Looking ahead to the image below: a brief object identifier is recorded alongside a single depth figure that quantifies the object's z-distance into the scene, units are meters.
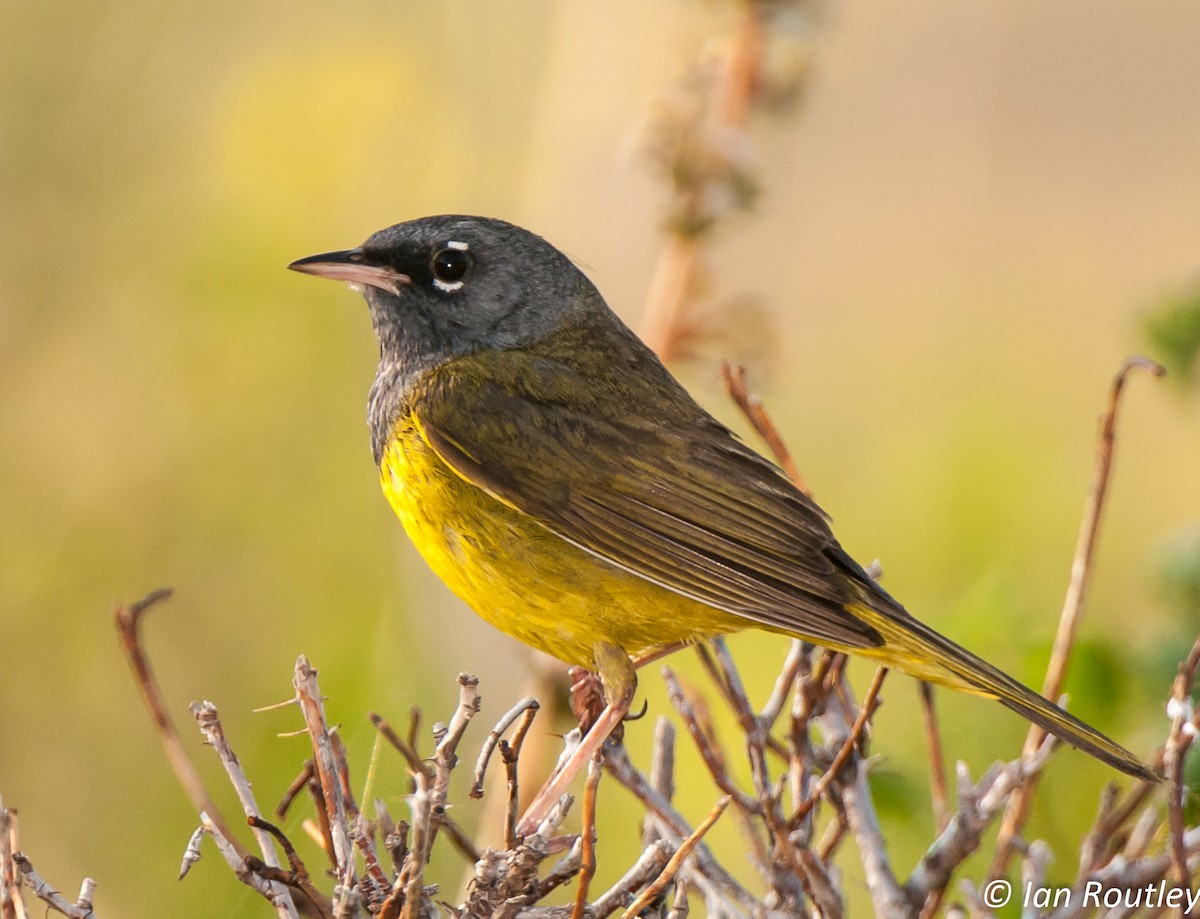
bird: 5.63
